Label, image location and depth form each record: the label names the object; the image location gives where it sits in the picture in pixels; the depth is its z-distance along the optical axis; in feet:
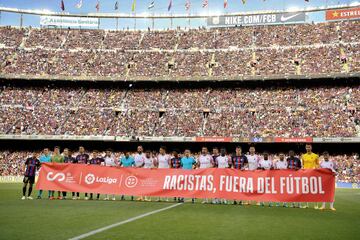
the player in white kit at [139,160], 60.49
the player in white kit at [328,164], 51.78
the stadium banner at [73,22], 198.49
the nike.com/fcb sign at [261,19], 179.32
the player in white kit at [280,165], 56.23
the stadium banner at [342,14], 172.65
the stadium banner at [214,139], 140.67
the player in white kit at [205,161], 57.31
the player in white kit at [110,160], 63.67
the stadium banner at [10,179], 128.06
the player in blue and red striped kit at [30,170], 55.62
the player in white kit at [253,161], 55.62
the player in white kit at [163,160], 59.67
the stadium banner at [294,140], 135.74
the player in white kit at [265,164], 55.83
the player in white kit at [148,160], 60.03
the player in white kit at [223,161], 57.67
